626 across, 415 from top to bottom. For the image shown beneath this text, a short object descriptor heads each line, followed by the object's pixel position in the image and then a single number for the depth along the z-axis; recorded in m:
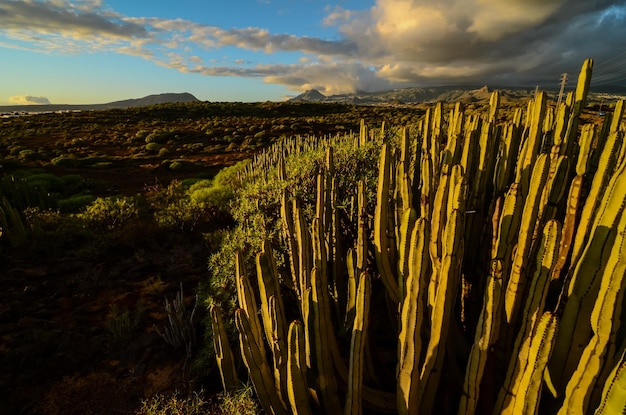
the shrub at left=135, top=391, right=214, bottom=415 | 3.20
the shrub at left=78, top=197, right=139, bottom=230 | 8.09
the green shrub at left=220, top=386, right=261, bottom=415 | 3.01
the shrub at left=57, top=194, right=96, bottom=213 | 11.18
